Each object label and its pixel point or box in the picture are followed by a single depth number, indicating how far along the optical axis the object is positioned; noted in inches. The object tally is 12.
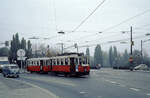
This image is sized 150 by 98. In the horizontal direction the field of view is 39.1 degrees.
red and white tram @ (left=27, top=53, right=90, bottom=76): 1056.2
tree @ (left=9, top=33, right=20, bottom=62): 3238.2
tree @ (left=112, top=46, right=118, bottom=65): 4154.5
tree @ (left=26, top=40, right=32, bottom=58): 3309.1
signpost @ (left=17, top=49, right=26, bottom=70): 1478.8
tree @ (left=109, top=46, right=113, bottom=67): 4047.7
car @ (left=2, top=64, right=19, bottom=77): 1109.3
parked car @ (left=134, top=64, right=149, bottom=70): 1972.2
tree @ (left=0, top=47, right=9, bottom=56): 3932.6
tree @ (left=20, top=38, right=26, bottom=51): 3339.8
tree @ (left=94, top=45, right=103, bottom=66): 3811.0
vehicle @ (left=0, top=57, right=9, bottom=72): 1744.6
